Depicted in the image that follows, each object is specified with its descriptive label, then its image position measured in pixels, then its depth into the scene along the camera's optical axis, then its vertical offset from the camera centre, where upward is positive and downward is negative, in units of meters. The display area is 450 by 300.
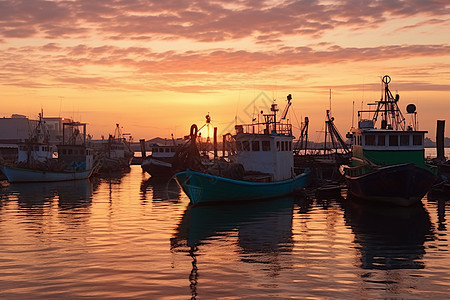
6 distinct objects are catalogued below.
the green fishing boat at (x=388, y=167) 31.11 -1.16
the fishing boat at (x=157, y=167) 72.00 -2.56
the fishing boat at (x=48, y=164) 55.16 -1.75
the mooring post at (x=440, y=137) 60.39 +1.51
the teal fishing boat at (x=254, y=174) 32.34 -1.73
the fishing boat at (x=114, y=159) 86.44 -1.93
